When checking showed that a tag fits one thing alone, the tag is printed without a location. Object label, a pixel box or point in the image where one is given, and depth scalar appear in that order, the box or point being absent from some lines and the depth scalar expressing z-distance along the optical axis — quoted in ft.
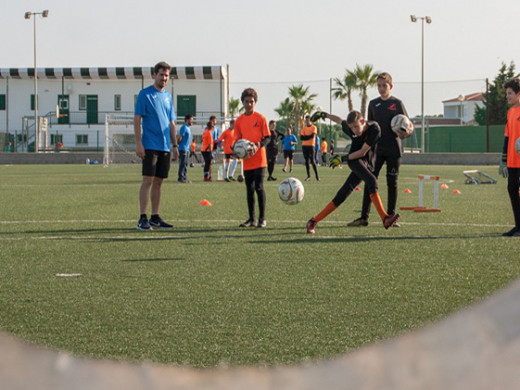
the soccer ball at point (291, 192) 32.53
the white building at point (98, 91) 206.90
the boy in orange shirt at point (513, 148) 27.81
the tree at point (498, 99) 217.19
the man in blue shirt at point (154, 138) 31.07
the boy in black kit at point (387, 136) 32.45
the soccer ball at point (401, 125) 31.44
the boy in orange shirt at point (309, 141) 77.66
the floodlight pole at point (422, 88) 167.03
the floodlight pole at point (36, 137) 172.35
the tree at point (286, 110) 285.84
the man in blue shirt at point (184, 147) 69.62
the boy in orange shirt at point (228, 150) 74.58
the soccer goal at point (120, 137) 156.92
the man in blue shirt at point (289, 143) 90.84
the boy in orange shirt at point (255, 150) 32.07
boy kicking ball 29.75
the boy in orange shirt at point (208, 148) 78.33
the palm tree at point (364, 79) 226.17
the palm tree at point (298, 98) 276.00
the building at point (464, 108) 341.82
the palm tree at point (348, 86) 226.99
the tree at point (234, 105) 319.47
